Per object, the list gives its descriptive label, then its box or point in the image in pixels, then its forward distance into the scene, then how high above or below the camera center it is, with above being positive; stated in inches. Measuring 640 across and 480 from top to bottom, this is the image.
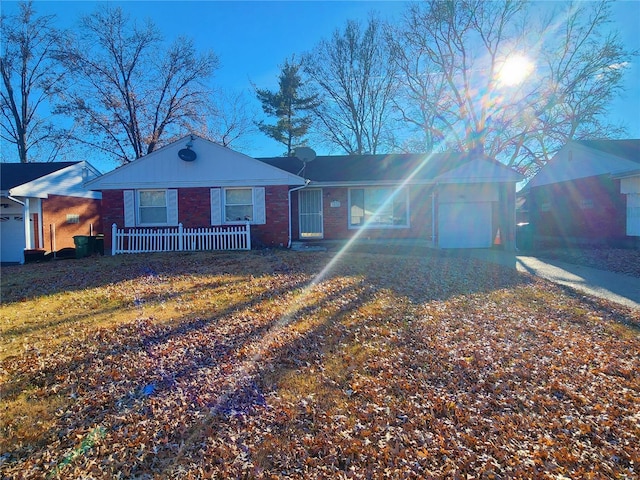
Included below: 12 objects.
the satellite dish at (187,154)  488.7 +98.3
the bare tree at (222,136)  982.2 +260.7
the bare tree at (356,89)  1040.8 +406.8
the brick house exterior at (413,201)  502.3 +35.6
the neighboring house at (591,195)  526.9 +47.2
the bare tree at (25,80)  845.8 +365.8
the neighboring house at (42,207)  547.8 +32.4
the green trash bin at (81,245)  502.9 -28.1
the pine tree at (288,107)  1082.1 +364.3
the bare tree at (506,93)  854.5 +338.5
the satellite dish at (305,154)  580.4 +116.3
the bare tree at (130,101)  843.6 +319.5
